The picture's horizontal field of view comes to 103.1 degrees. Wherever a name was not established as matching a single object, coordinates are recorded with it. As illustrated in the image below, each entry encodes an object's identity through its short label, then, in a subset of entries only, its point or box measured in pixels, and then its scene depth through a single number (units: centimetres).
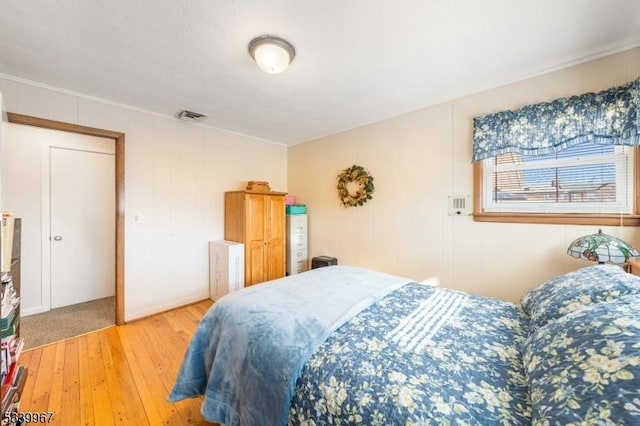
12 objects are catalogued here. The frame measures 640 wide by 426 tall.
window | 190
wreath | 335
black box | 367
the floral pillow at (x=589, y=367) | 62
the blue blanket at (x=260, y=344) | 109
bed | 74
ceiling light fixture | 172
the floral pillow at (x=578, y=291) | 112
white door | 326
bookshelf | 106
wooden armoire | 341
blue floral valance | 180
